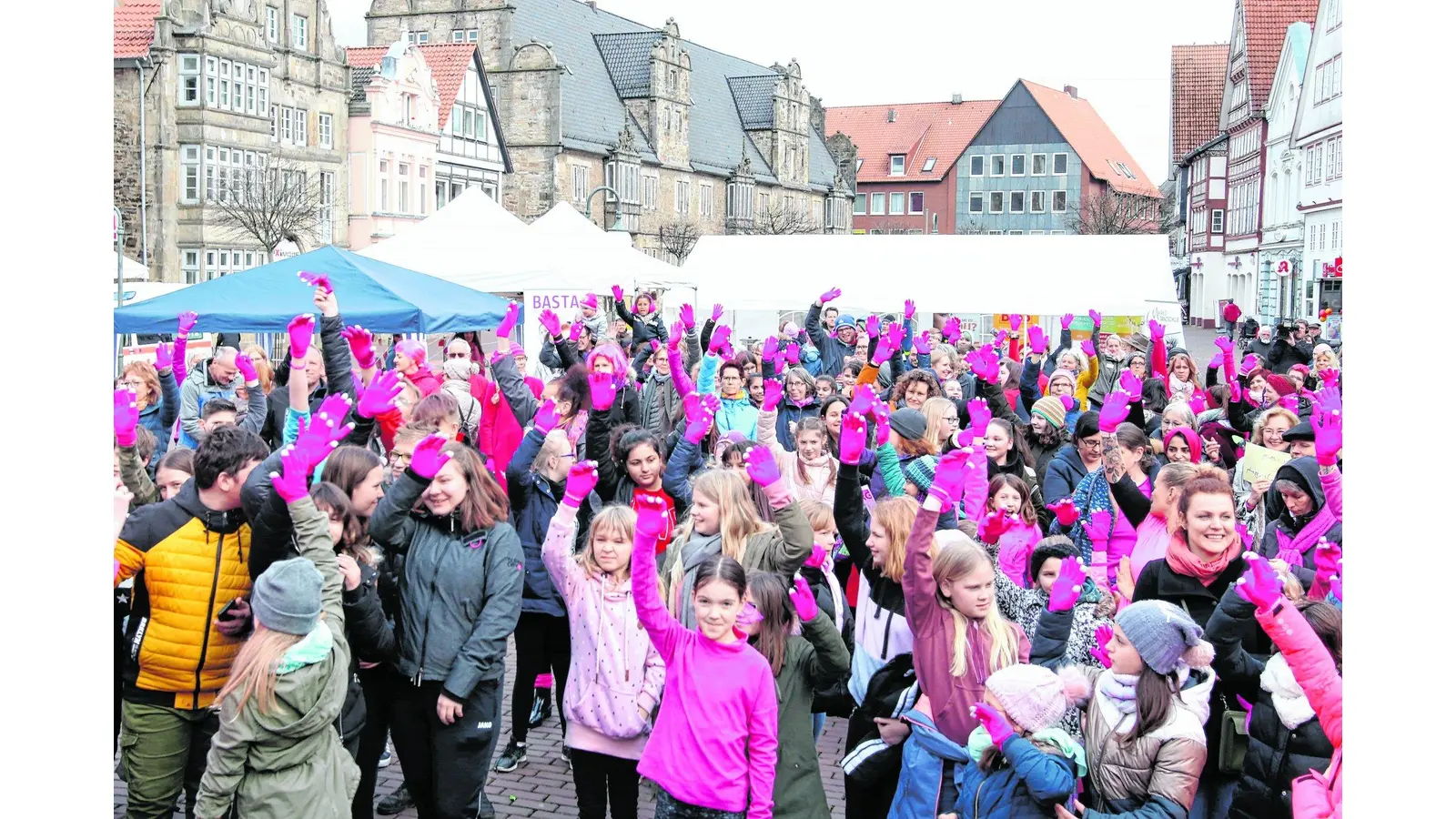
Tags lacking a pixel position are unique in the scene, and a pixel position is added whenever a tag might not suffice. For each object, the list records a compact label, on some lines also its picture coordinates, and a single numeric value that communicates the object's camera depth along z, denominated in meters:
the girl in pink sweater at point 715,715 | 4.46
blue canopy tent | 10.84
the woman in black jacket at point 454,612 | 5.25
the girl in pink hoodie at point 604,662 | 5.24
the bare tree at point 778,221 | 73.56
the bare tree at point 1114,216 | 74.75
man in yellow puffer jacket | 4.73
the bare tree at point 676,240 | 63.25
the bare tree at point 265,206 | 36.06
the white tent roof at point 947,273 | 19.45
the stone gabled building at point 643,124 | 55.78
